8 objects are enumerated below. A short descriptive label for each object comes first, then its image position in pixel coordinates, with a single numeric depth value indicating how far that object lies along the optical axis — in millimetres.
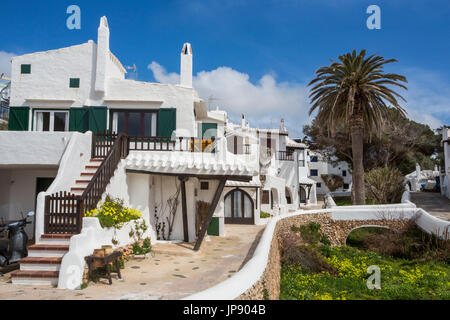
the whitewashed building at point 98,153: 8219
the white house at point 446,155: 32281
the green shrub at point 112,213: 8624
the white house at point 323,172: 50031
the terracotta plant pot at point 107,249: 7819
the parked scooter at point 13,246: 8211
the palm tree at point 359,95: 19578
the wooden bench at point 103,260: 7086
